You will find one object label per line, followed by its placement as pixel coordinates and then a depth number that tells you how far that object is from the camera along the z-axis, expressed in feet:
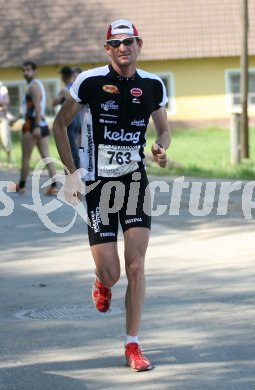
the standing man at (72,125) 55.31
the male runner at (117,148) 23.41
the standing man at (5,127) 80.94
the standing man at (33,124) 54.85
